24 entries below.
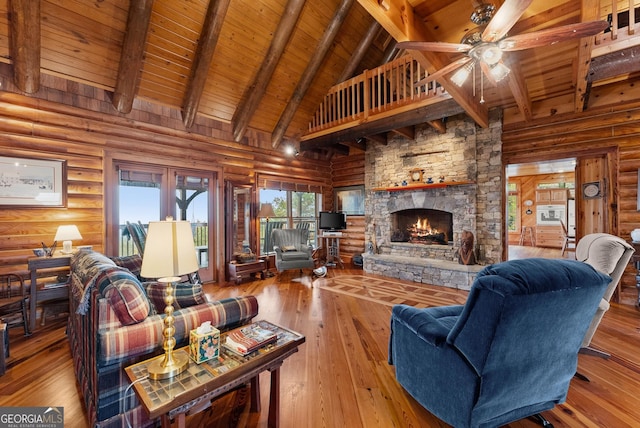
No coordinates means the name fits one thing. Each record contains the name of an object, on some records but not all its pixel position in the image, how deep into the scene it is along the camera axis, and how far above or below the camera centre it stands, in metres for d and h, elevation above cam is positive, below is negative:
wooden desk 2.97 -0.83
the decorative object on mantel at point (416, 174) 5.54 +0.86
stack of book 1.50 -0.72
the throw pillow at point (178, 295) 1.80 -0.54
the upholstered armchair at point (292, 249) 5.25 -0.67
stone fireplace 4.80 +0.25
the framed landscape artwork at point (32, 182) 3.26 +0.46
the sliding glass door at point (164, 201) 4.27 +0.29
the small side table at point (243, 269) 5.10 -1.02
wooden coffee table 1.15 -0.77
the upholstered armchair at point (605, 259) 2.32 -0.40
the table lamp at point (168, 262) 1.36 -0.23
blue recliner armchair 1.29 -0.70
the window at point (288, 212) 6.17 +0.11
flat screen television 6.66 -0.09
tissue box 1.42 -0.69
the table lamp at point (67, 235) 3.24 -0.21
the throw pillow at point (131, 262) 3.26 -0.55
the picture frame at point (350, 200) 6.91 +0.44
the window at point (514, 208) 9.58 +0.26
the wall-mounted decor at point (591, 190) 4.11 +0.38
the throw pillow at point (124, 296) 1.44 -0.43
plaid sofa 1.43 -0.66
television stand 6.80 -0.90
